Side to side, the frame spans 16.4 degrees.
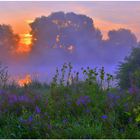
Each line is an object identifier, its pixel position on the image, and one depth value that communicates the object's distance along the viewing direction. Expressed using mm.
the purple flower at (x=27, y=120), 7109
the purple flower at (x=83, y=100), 8525
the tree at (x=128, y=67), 17223
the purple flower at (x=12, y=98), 8715
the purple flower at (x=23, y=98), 8809
